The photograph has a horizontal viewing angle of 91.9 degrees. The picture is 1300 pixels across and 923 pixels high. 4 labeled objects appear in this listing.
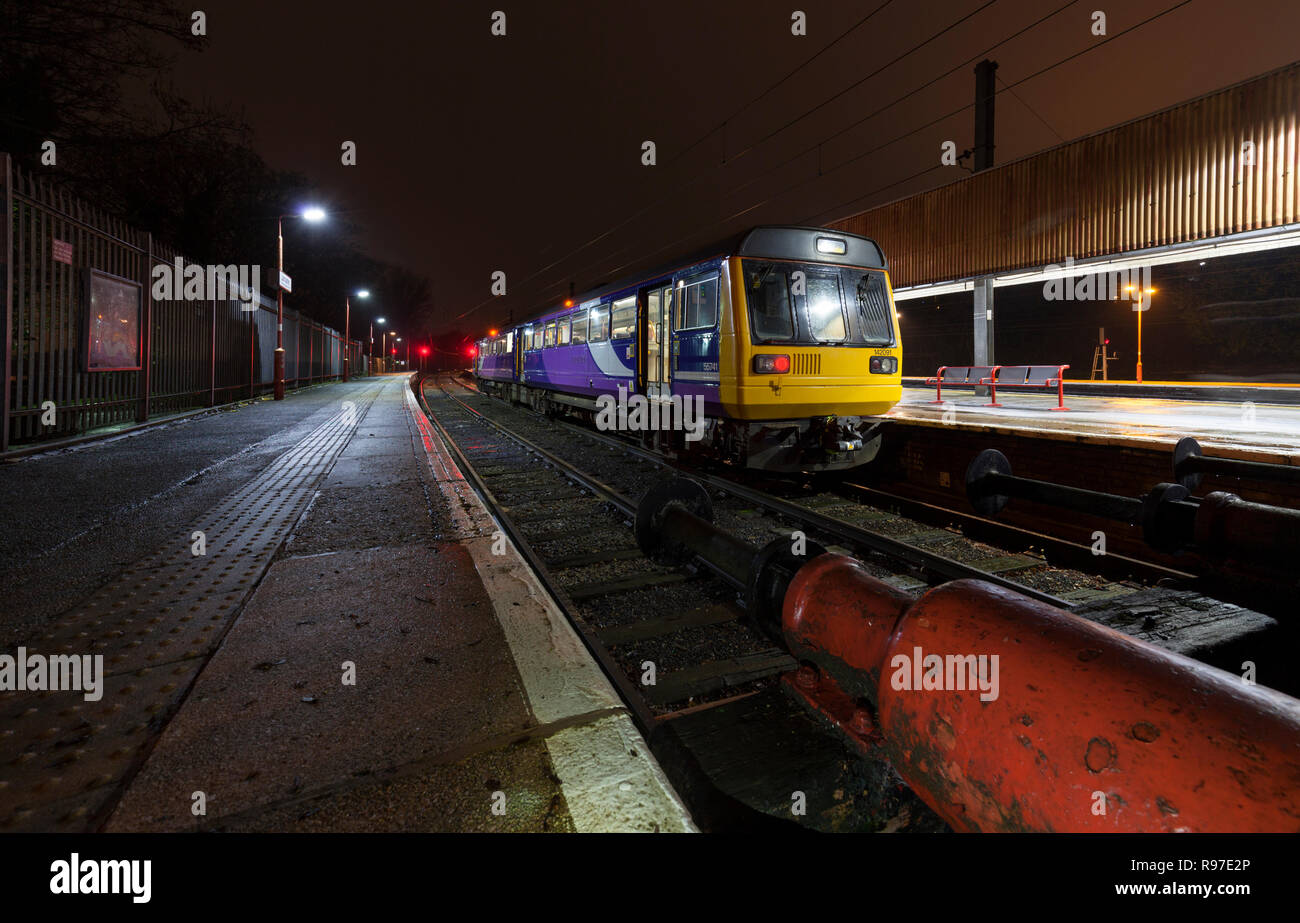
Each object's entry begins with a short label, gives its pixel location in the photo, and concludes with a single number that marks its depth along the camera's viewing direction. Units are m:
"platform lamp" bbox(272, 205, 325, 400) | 20.56
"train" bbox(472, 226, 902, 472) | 7.45
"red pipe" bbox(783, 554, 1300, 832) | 1.00
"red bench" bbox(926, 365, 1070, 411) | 14.20
